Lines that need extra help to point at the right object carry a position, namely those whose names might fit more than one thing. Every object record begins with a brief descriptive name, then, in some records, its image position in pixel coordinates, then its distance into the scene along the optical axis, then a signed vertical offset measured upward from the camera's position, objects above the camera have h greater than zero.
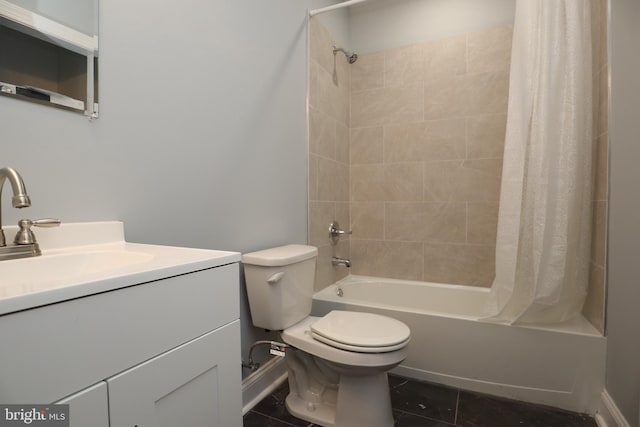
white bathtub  1.52 -0.73
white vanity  0.48 -0.22
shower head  2.57 +1.12
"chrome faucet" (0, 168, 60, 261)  0.69 -0.06
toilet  1.33 -0.57
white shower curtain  1.53 +0.17
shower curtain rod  2.01 +1.16
